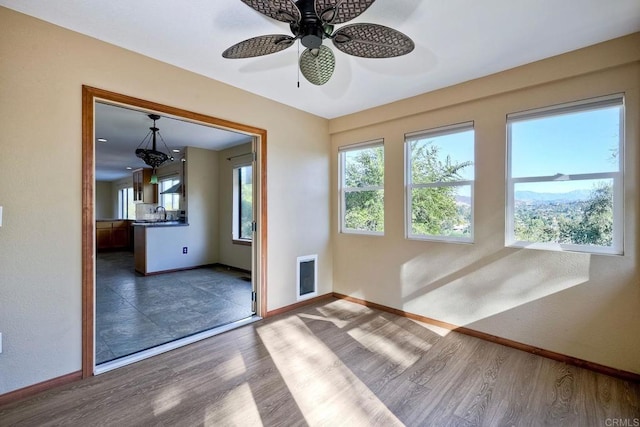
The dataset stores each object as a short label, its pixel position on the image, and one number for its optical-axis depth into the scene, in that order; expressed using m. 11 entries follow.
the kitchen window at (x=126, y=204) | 10.99
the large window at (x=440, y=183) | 2.95
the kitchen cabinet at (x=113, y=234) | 8.66
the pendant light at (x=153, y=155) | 4.37
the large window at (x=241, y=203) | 5.87
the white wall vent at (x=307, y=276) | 3.66
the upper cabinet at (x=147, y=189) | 8.01
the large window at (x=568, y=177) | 2.23
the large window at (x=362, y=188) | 3.69
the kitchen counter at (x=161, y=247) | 5.35
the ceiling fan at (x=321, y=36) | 1.35
